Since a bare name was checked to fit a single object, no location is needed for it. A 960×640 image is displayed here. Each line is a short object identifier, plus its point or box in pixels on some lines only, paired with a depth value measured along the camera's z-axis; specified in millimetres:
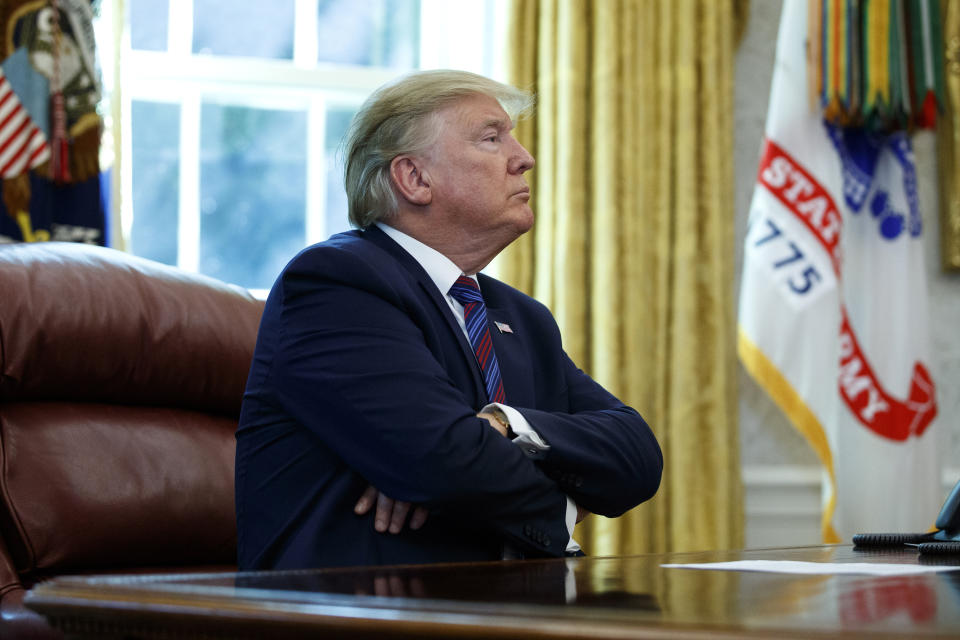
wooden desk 1820
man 3012
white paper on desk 2755
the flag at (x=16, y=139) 3956
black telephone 2983
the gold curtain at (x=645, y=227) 4324
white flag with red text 4422
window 4420
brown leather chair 3307
